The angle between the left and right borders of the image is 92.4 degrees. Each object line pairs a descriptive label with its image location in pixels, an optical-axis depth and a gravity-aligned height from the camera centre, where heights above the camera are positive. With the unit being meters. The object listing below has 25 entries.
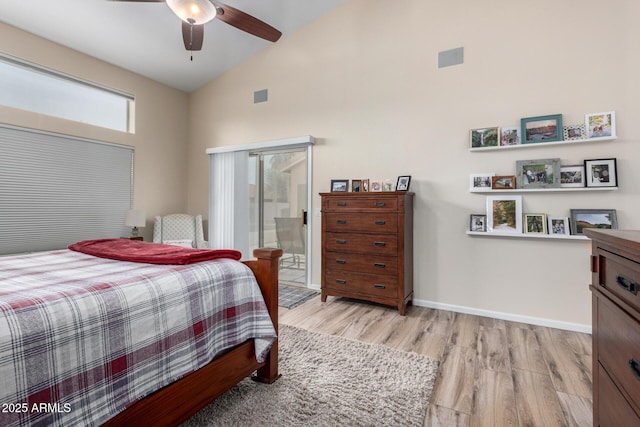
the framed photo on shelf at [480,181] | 2.99 +0.34
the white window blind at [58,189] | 3.34 +0.34
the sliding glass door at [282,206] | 4.19 +0.14
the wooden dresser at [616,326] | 0.86 -0.36
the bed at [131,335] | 0.92 -0.45
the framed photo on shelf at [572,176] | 2.65 +0.34
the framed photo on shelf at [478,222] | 3.01 -0.06
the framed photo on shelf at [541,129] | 2.72 +0.79
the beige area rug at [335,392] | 1.53 -1.00
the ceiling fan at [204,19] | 2.15 +1.52
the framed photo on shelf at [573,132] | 2.65 +0.72
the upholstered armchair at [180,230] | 4.56 -0.21
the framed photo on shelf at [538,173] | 2.73 +0.39
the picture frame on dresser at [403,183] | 3.32 +0.36
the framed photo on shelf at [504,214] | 2.88 +0.01
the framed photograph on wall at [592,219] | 2.54 -0.03
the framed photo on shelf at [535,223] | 2.77 -0.07
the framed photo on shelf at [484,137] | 2.97 +0.77
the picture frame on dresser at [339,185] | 3.73 +0.38
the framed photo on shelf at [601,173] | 2.52 +0.36
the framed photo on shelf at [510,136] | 2.89 +0.76
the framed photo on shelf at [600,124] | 2.54 +0.76
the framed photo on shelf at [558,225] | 2.70 -0.09
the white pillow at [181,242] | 4.52 -0.38
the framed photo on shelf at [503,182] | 2.89 +0.32
